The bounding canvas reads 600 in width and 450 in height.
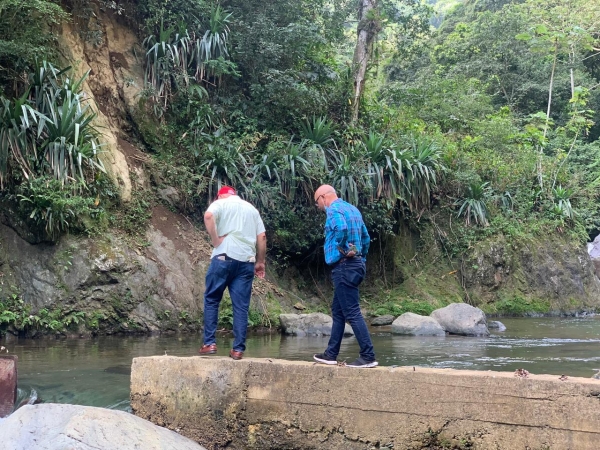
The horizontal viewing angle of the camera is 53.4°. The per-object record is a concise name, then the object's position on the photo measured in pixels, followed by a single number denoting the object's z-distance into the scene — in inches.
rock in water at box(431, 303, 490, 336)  395.9
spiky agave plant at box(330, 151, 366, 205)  480.7
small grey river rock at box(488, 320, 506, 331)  434.3
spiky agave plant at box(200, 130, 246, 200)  445.4
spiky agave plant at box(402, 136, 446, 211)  525.3
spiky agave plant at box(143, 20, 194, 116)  474.3
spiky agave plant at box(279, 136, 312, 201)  463.8
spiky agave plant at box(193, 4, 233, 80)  486.0
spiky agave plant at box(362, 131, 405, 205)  504.7
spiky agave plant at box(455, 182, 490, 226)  588.1
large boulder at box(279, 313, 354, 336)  380.8
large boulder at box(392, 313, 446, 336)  394.0
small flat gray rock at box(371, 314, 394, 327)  451.8
